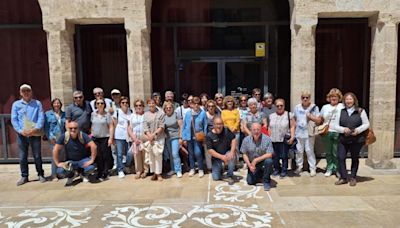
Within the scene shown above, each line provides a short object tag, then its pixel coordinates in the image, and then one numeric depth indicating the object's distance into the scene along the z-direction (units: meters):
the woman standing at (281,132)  6.39
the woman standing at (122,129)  6.67
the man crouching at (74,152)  6.18
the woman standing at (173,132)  6.68
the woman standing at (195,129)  6.62
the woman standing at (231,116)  6.67
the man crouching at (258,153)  5.86
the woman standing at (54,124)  6.66
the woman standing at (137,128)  6.55
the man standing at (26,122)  6.49
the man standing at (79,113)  6.56
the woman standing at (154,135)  6.46
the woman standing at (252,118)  6.58
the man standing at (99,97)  6.70
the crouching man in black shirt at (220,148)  6.22
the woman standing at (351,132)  5.95
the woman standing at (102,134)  6.53
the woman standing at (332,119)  6.37
